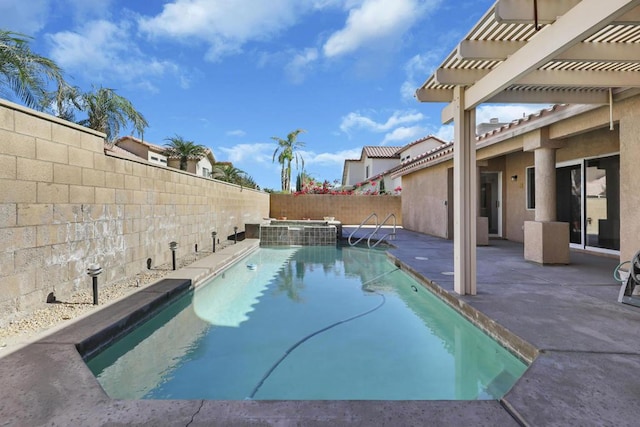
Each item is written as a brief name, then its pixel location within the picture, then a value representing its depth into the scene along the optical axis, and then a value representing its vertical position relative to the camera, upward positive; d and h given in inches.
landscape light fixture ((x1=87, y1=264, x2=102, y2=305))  152.8 -26.8
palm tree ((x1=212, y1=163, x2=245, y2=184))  935.8 +106.4
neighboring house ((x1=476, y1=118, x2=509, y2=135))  567.2 +136.9
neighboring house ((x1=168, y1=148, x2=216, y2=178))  861.2 +131.2
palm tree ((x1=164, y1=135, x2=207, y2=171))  840.3 +154.2
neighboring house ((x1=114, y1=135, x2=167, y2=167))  938.1 +178.7
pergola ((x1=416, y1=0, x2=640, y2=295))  111.5 +60.5
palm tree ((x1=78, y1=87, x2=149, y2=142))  521.4 +155.9
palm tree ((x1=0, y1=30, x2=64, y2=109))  224.2 +104.1
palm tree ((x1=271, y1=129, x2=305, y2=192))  1122.0 +194.0
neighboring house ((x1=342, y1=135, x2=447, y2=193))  1013.2 +172.8
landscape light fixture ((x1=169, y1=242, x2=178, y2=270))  240.8 -24.3
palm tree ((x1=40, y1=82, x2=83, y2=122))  303.3 +137.3
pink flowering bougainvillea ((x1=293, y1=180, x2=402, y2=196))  764.0 +46.0
